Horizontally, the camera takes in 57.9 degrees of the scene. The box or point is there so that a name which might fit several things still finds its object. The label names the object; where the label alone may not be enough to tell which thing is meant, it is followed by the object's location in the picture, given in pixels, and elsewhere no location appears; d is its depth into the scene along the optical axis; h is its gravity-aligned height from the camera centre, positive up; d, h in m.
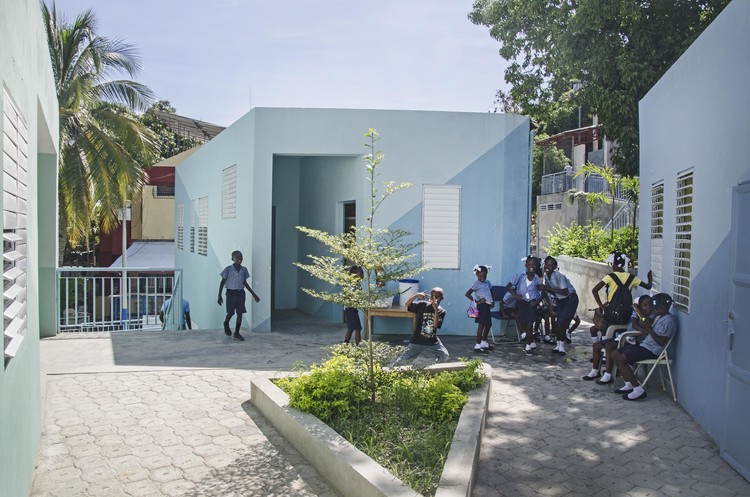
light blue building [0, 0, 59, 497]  3.86 +0.00
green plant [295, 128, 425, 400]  6.23 -0.28
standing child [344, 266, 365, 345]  10.41 -1.31
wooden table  11.09 -1.20
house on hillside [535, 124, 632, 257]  22.06 +1.79
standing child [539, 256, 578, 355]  10.48 -0.86
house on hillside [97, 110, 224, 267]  28.00 +0.60
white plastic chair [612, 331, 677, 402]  7.71 -1.40
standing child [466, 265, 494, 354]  10.58 -0.99
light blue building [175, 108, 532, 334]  12.02 +1.05
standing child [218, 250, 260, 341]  11.48 -0.82
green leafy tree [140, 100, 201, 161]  31.38 +4.78
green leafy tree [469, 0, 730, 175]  14.67 +4.46
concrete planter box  4.51 -1.62
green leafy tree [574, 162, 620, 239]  15.86 +1.62
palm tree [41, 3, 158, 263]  16.89 +2.76
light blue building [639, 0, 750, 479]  5.64 +0.21
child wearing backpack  9.20 -0.71
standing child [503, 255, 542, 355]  10.57 -0.89
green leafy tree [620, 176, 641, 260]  14.96 +1.09
